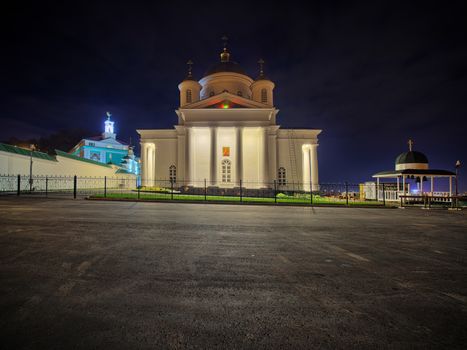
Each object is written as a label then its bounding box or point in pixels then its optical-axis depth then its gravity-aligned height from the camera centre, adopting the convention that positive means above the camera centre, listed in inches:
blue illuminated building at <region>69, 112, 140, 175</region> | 2290.5 +376.8
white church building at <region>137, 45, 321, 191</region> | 1075.9 +194.0
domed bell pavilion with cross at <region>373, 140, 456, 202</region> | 802.2 +34.2
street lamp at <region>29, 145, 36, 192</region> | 885.8 +54.6
